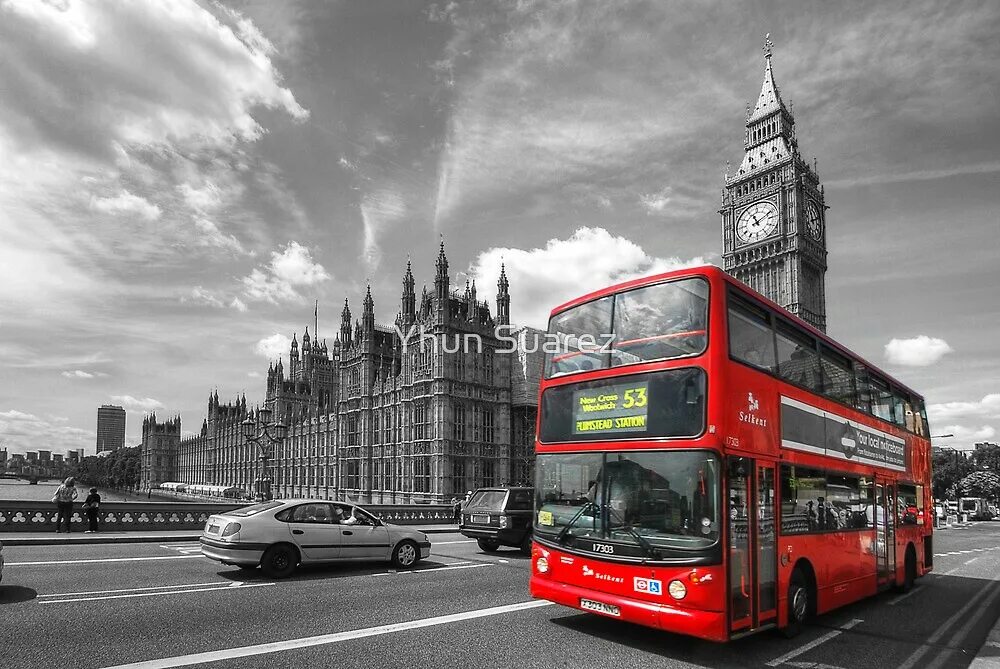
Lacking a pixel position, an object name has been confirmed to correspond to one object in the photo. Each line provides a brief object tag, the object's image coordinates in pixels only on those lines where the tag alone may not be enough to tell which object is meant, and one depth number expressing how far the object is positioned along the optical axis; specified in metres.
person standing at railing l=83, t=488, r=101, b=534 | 19.85
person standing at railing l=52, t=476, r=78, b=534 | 18.88
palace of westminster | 59.00
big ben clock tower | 74.69
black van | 17.59
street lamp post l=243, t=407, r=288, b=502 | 32.59
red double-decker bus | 7.55
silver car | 12.38
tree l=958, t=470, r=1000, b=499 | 81.94
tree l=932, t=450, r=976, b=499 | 93.00
